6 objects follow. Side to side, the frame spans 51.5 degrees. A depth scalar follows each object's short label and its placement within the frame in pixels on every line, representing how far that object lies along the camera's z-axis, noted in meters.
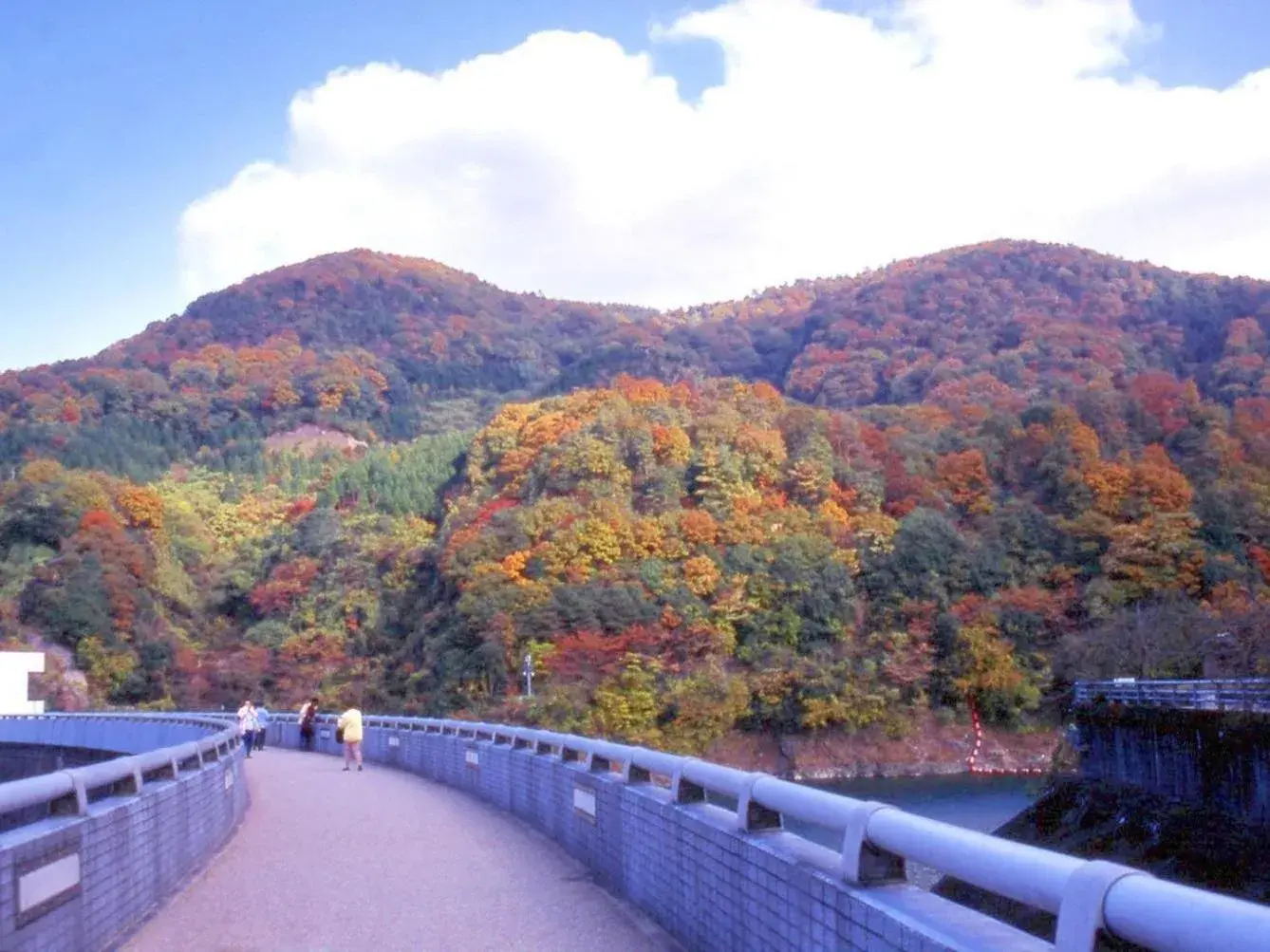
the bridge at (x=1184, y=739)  22.05
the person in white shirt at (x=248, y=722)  28.14
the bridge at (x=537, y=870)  3.95
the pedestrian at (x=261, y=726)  31.72
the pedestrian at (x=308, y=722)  34.72
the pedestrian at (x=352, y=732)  25.11
